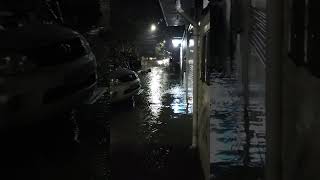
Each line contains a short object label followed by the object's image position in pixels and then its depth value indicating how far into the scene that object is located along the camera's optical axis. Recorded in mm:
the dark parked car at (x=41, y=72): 4450
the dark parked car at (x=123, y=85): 11762
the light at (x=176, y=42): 21527
